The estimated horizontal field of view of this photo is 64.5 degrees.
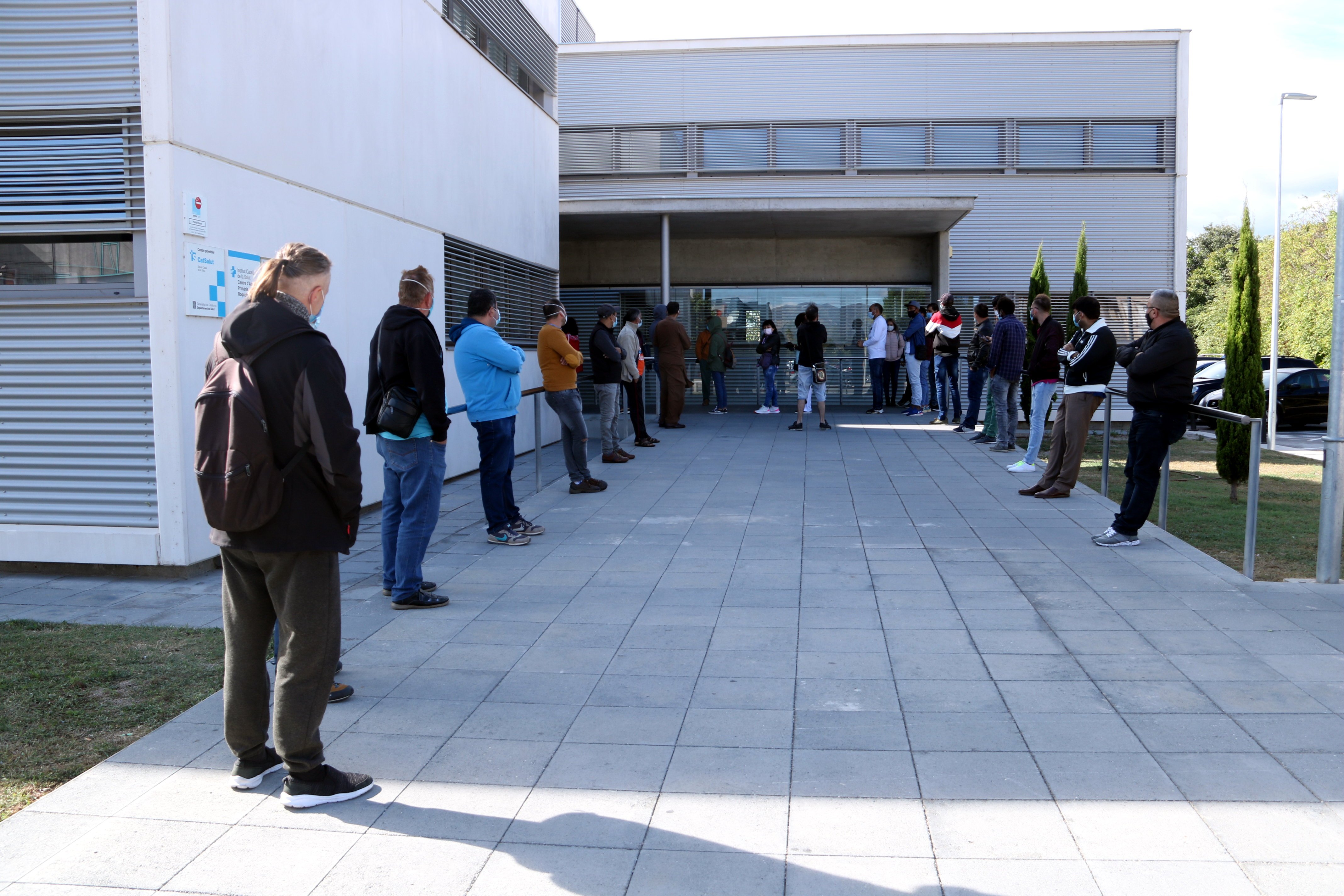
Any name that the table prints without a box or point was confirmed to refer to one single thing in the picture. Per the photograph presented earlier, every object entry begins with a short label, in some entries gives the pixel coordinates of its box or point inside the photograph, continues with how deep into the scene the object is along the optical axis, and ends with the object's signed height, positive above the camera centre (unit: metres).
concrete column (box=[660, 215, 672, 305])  17.48 +1.79
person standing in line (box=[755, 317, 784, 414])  18.55 +0.24
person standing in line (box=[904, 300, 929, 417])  17.67 +0.20
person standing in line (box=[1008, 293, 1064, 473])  10.84 +0.06
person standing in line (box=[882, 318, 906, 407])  19.38 +0.15
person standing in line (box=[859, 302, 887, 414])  17.94 +0.38
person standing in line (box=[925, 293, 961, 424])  15.74 +0.34
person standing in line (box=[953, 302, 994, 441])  14.44 +0.10
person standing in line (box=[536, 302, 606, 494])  9.74 -0.18
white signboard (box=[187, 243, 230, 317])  6.73 +0.56
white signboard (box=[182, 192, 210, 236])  6.63 +0.97
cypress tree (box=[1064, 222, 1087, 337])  17.95 +1.65
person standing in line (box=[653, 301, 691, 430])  15.12 +0.04
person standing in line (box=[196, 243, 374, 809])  3.44 -0.54
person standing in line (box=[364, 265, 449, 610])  5.86 -0.41
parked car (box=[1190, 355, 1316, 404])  22.77 -0.12
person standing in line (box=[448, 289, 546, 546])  7.30 -0.16
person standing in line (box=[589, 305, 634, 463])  11.72 -0.07
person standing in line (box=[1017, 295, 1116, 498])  9.48 -0.12
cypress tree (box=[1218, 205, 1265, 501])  12.07 +0.11
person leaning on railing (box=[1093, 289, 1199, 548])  7.70 -0.23
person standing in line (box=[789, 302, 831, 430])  15.70 +0.22
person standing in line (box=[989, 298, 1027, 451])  12.50 +0.02
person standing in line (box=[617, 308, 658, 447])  13.13 -0.03
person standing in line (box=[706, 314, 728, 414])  19.12 +0.22
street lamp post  20.73 +0.26
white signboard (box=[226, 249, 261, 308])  7.16 +0.65
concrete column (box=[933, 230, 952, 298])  19.94 +2.00
